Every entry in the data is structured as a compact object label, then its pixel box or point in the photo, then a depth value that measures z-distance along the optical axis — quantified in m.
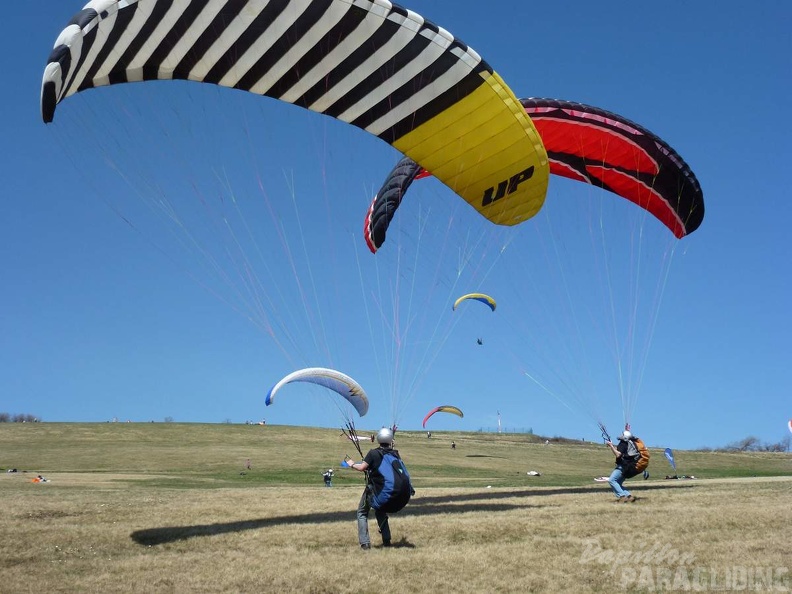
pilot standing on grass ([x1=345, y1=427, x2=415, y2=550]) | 8.74
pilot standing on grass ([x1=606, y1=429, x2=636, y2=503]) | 12.64
